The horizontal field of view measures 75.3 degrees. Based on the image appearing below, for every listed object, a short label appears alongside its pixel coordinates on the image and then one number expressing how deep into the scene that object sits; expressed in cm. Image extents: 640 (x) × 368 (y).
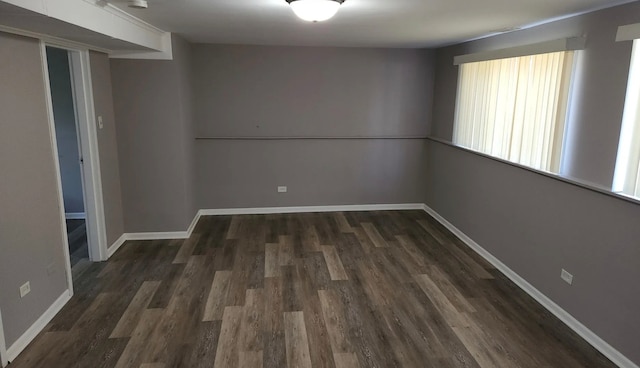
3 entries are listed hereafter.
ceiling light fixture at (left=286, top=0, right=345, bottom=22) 240
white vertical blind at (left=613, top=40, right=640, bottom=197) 266
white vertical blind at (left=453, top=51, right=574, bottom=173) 337
